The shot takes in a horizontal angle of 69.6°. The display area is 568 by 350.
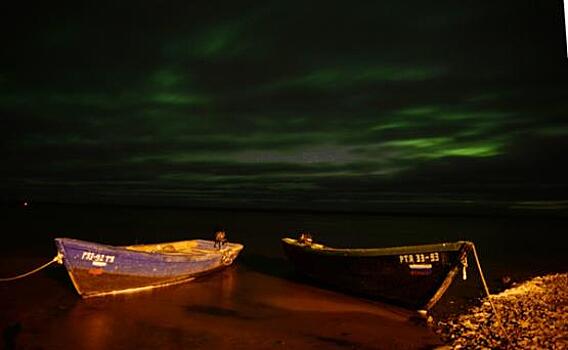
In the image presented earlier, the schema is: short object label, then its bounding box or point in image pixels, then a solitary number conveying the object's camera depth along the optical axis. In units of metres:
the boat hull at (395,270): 10.79
